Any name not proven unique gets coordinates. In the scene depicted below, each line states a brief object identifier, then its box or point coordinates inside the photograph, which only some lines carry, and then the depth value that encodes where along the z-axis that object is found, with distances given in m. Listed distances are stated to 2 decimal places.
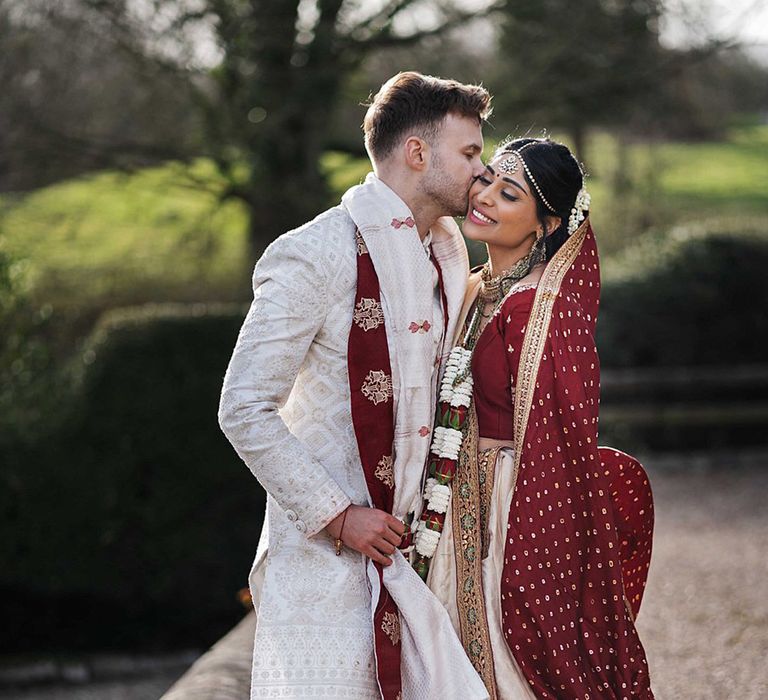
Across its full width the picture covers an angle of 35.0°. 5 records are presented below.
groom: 3.03
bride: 3.14
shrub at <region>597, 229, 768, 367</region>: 11.62
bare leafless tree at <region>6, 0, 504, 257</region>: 9.80
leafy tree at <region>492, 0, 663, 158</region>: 10.54
